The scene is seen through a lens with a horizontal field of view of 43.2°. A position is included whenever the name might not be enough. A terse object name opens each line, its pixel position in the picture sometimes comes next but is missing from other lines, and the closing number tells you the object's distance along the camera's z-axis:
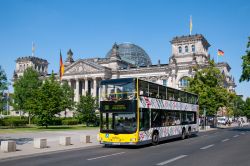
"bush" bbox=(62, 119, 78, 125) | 65.56
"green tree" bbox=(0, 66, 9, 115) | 29.74
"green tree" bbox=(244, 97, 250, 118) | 143.65
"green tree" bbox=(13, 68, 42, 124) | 69.69
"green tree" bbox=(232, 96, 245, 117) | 130.38
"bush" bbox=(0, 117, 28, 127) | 53.44
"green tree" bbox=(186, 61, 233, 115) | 61.38
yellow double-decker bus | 20.56
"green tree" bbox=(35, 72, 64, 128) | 51.41
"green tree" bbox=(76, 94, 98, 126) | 59.66
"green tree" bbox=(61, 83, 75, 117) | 73.35
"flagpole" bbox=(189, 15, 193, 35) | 95.86
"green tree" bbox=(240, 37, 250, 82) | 41.56
